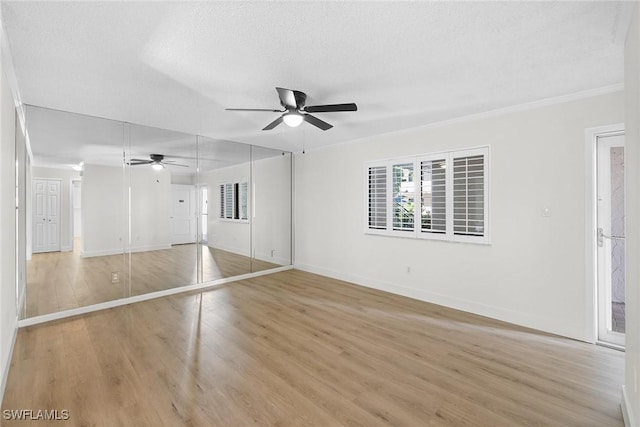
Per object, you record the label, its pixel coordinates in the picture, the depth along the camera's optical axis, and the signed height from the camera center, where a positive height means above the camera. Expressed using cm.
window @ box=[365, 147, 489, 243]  371 +26
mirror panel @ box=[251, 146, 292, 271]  565 +12
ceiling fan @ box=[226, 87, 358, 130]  261 +104
